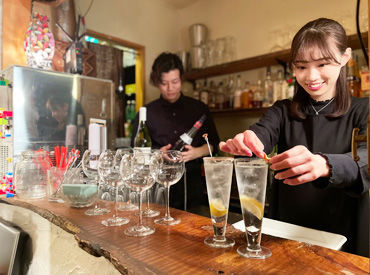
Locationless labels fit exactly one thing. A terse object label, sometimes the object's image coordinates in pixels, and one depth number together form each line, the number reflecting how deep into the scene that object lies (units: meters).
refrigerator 1.77
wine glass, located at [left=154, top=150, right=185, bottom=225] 0.89
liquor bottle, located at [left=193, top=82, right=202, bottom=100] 3.16
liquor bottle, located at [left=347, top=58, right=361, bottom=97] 1.96
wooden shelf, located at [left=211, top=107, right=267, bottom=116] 2.56
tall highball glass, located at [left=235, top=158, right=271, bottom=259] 0.62
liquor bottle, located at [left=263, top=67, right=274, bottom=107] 2.44
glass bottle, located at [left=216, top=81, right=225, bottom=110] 2.92
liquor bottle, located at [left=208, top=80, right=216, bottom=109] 3.01
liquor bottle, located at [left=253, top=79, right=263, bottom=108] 2.56
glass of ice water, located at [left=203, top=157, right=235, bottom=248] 0.69
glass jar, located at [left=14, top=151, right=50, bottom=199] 1.29
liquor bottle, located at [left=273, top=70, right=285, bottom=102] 2.31
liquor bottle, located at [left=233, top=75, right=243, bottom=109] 2.73
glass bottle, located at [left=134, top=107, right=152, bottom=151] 2.13
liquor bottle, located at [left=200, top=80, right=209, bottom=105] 3.04
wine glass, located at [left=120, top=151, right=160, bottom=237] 0.83
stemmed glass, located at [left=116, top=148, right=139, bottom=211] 0.98
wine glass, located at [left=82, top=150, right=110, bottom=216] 1.10
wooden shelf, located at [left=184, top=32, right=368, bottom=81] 2.14
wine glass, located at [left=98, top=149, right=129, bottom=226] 0.96
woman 0.76
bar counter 0.58
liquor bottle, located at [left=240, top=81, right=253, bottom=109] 2.66
